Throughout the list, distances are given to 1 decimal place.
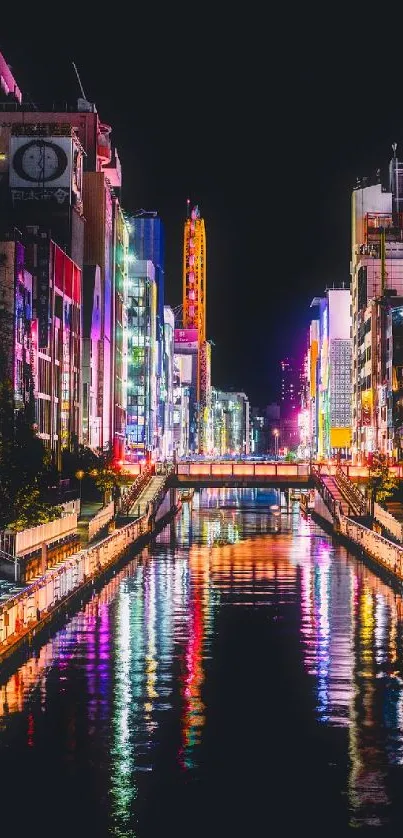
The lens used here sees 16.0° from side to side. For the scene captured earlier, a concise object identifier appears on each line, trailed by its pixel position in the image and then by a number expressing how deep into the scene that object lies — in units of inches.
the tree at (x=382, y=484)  4195.4
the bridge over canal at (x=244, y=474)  4658.0
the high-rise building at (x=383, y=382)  6476.4
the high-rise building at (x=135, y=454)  7168.8
